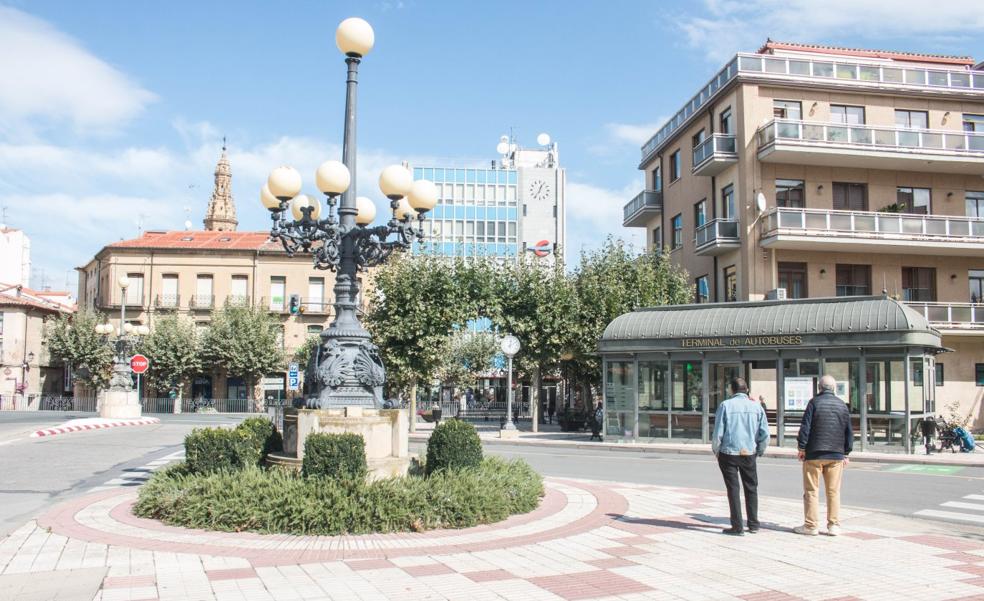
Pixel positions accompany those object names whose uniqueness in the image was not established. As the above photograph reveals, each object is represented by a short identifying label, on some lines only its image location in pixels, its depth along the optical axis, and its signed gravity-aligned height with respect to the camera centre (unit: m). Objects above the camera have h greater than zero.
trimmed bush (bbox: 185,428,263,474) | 10.81 -1.17
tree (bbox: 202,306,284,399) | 50.31 +1.39
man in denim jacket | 8.99 -0.83
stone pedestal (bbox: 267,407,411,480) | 10.58 -0.86
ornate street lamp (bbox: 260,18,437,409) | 10.93 +1.90
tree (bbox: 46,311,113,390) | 51.84 +1.02
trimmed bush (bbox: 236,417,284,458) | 11.70 -1.02
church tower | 109.69 +22.46
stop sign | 32.12 -0.01
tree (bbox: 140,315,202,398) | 49.75 +0.79
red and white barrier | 26.16 -2.27
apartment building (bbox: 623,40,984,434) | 28.36 +6.96
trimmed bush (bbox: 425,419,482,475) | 10.83 -1.10
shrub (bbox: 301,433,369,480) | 9.50 -1.10
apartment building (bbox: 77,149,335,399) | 55.94 +5.91
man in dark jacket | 8.87 -0.84
